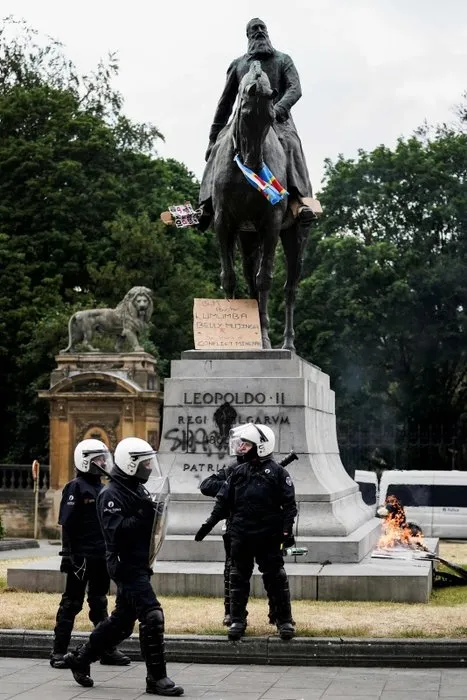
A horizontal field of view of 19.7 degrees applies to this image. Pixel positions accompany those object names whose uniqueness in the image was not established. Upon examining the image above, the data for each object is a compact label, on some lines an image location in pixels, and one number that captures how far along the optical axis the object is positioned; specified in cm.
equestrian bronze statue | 1500
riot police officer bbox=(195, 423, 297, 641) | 1130
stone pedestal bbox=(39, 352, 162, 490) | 3675
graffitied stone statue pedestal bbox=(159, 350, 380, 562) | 1470
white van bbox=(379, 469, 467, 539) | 3419
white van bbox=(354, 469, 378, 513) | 3504
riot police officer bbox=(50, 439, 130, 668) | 1060
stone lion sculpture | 3725
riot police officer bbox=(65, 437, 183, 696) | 952
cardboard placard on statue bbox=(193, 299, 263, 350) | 1587
